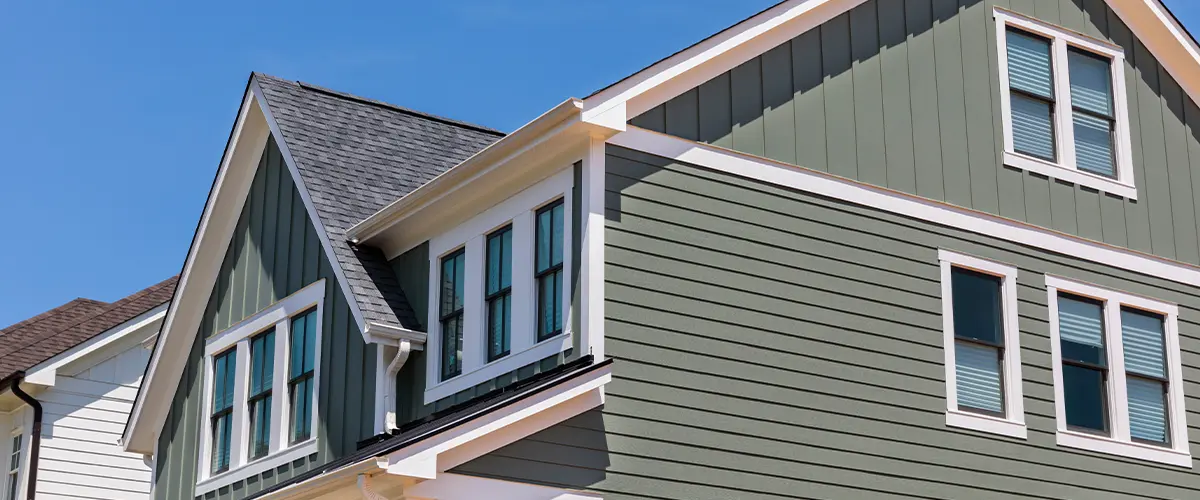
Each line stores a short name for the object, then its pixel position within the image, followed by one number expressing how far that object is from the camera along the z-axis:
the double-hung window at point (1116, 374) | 15.77
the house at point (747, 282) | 13.22
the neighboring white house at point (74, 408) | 22.34
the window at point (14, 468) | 22.70
